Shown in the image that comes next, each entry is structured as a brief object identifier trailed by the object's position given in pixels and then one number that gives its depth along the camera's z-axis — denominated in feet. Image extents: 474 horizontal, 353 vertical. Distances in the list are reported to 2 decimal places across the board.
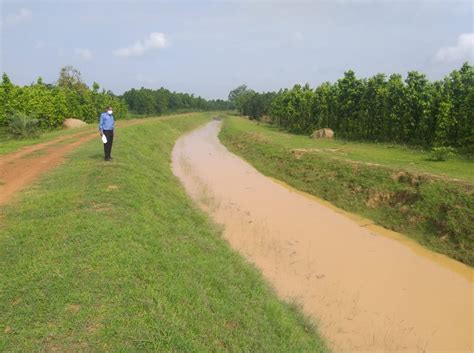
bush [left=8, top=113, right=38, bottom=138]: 74.69
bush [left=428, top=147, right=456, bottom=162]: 58.44
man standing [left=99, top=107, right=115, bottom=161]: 43.96
